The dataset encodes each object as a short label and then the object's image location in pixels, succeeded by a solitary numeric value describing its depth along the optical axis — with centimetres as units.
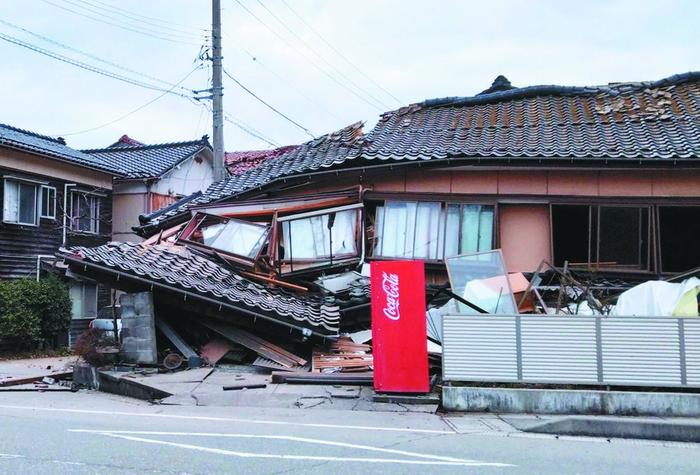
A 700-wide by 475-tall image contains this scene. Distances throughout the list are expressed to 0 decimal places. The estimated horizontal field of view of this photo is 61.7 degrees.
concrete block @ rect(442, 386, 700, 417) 852
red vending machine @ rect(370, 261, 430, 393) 922
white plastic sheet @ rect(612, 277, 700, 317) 1050
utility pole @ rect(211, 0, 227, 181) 1964
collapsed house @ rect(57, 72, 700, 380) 1267
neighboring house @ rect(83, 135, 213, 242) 2352
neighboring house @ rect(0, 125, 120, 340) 1883
